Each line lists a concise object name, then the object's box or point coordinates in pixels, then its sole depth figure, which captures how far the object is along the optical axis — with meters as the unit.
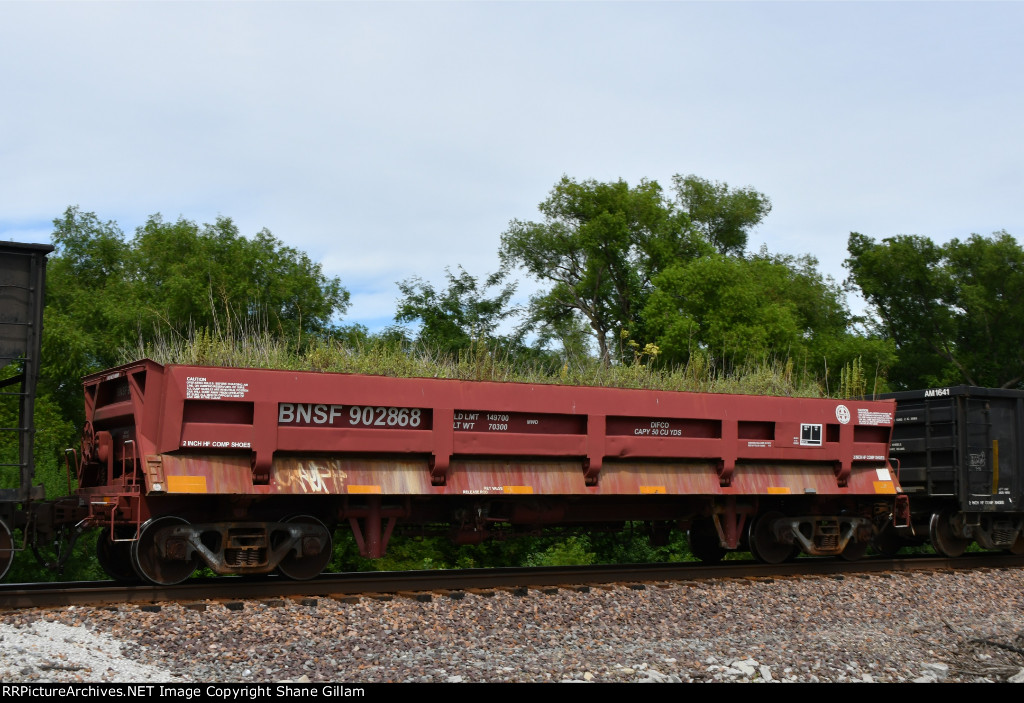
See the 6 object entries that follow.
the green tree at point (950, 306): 48.75
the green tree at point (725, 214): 58.66
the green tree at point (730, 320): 34.09
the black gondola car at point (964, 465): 14.25
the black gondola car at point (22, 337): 8.77
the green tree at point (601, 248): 47.12
